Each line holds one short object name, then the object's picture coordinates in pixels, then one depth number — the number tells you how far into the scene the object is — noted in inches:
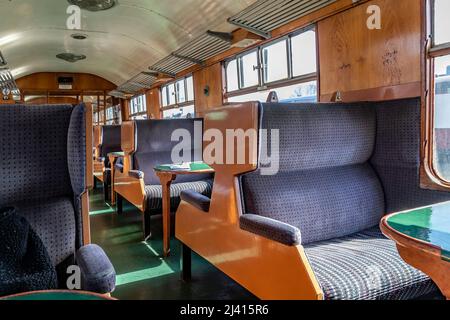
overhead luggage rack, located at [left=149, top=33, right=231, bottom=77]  222.8
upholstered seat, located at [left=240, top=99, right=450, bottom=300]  75.4
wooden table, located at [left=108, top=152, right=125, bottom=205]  211.4
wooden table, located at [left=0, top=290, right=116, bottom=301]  37.0
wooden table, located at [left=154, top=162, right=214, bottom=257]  131.3
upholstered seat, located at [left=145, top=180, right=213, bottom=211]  154.8
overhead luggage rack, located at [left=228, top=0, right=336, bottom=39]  151.6
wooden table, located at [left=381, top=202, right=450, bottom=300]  43.4
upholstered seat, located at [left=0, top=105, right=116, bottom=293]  61.4
